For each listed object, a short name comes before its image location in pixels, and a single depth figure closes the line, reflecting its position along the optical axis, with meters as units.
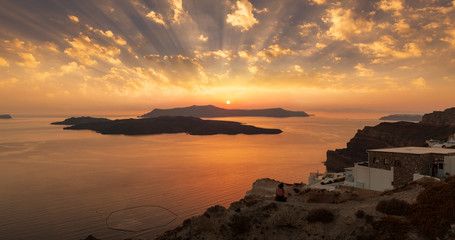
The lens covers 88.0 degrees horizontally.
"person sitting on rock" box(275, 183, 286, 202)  14.33
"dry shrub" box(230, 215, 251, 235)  12.21
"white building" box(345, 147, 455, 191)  23.92
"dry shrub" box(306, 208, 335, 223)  11.70
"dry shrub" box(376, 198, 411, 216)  10.99
